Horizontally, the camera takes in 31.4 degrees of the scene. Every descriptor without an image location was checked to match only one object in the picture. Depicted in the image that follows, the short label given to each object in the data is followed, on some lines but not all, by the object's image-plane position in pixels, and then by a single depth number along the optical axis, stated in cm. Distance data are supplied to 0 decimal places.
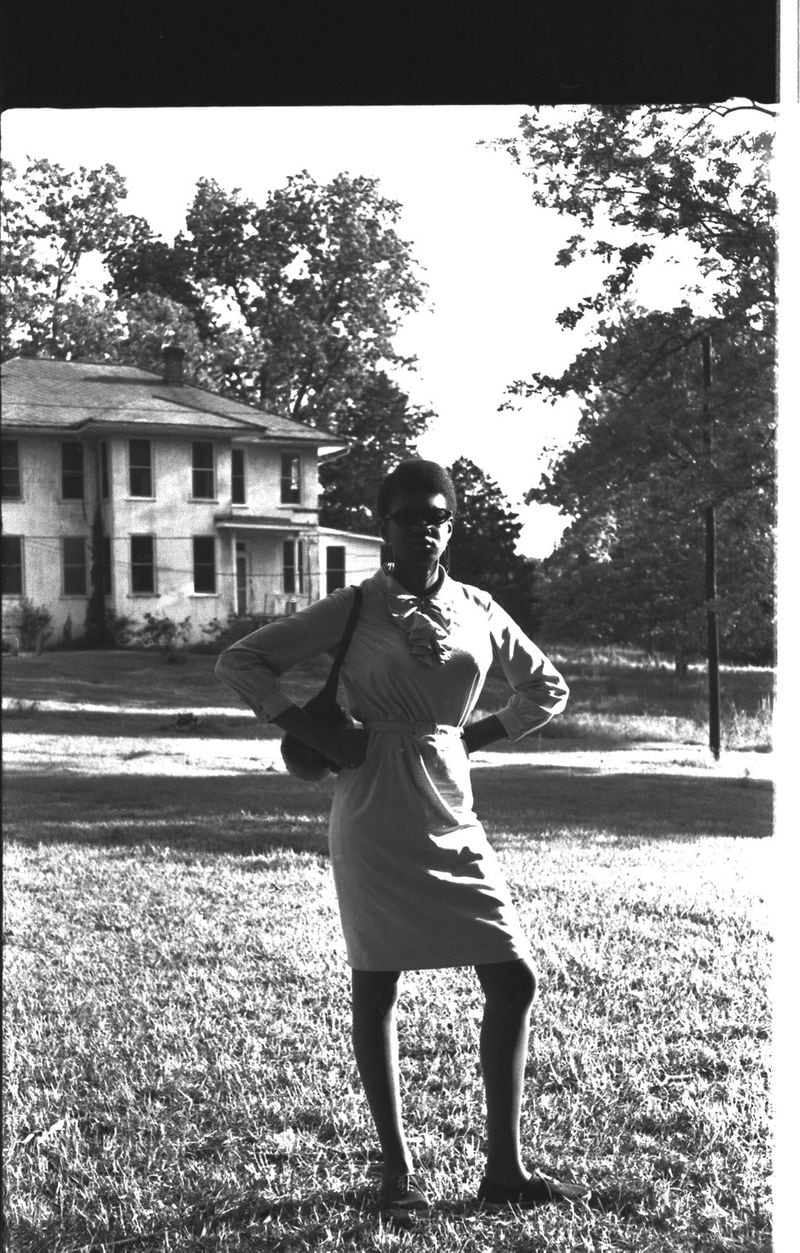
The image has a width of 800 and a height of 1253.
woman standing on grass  298
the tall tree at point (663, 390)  1066
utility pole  1209
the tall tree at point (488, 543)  1014
